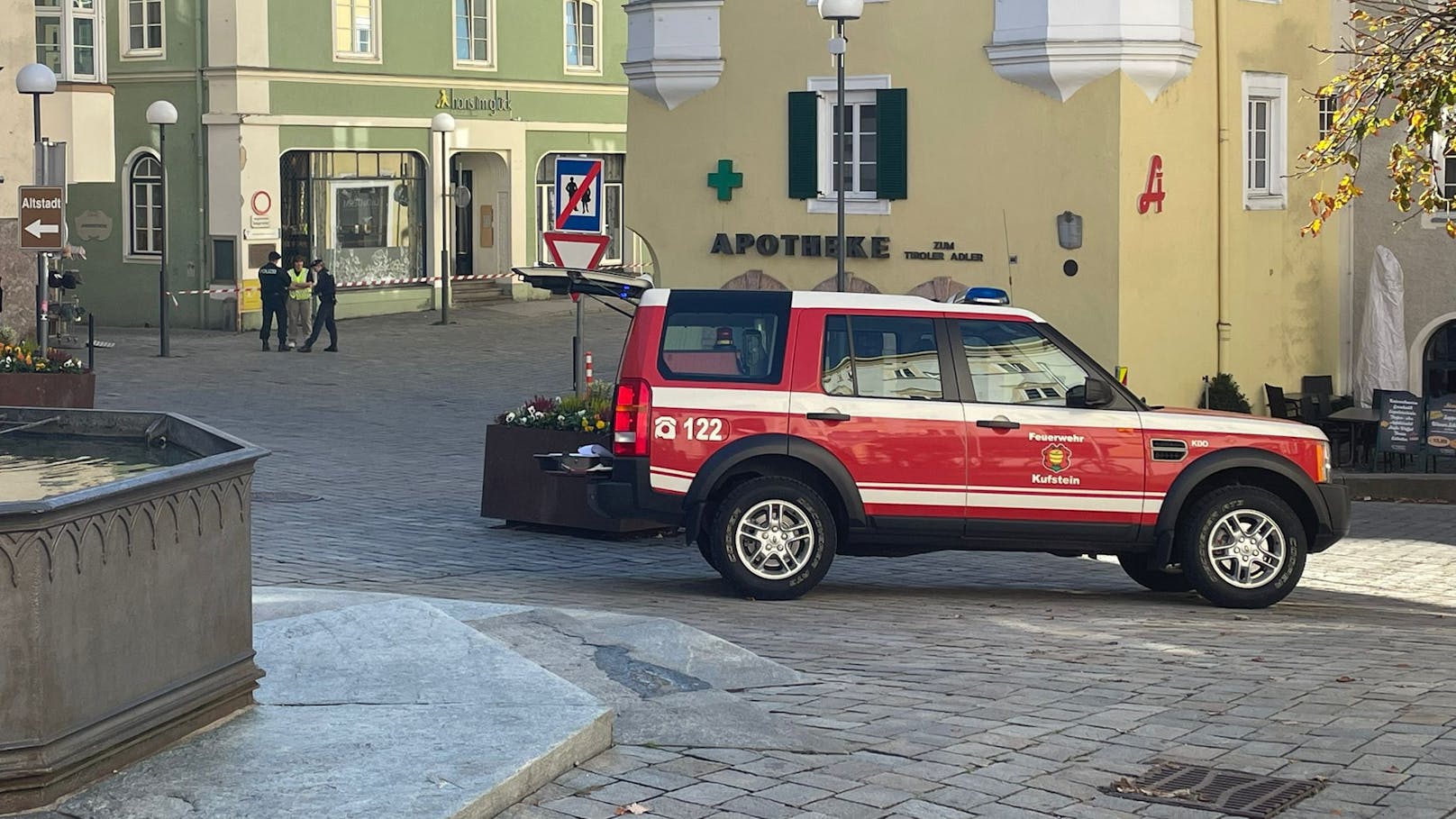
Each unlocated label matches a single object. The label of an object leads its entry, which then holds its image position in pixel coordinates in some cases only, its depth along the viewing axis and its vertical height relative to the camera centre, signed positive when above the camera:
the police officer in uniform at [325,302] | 33.53 -0.19
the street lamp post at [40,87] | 24.00 +2.48
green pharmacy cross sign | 25.69 +1.43
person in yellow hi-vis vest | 34.16 -0.14
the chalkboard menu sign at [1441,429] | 22.28 -1.58
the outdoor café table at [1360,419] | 23.61 -1.56
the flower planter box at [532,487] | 14.93 -1.51
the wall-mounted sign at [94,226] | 38.81 +1.28
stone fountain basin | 5.83 -1.05
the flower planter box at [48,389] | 20.16 -1.00
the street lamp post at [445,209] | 38.78 +1.69
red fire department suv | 11.95 -0.96
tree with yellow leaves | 15.09 +1.45
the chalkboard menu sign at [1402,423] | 22.47 -1.54
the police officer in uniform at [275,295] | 33.72 -0.06
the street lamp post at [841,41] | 19.67 +2.55
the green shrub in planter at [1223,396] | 24.09 -1.30
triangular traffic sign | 16.16 +0.35
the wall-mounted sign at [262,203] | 37.66 +1.68
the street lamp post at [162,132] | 31.91 +2.56
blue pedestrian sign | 16.23 +0.77
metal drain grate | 6.77 -1.76
